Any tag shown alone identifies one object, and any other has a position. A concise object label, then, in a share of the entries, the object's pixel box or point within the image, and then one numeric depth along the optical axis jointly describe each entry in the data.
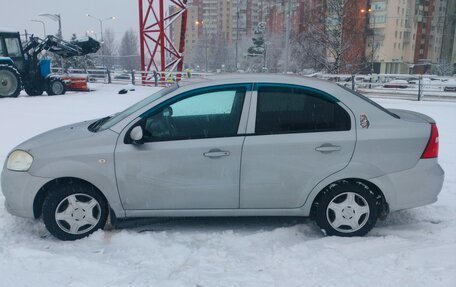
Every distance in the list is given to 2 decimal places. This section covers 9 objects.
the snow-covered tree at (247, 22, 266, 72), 57.19
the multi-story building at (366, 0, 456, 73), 57.72
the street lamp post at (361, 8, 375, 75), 44.77
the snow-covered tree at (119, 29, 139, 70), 90.00
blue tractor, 18.22
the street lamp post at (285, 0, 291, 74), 22.62
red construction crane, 27.47
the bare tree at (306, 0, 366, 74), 30.53
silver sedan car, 3.99
